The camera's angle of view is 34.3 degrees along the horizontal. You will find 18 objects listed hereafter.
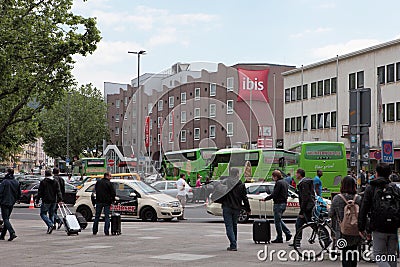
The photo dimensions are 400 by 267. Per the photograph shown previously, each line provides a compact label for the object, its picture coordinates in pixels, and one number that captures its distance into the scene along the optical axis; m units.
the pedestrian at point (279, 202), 16.27
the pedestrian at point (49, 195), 19.66
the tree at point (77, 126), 99.75
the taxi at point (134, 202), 24.73
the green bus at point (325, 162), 37.12
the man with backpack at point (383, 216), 8.69
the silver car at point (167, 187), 33.66
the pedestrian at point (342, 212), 10.16
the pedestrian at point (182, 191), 27.75
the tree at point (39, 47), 23.89
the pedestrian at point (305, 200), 15.08
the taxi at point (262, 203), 24.08
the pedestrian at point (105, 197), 18.70
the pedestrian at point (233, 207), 14.48
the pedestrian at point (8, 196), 17.44
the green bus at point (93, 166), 75.25
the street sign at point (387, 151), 25.69
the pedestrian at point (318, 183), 21.58
